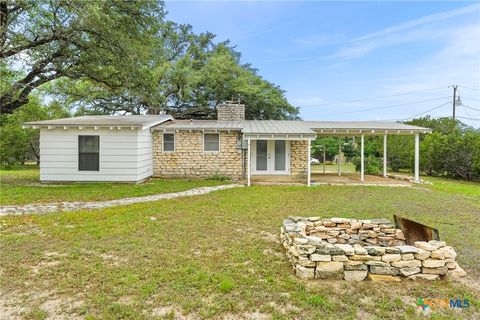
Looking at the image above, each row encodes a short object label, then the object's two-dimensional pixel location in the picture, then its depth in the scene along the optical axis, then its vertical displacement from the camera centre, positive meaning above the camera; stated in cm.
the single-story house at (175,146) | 1148 +39
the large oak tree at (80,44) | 933 +394
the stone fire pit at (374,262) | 357 -130
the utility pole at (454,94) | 2543 +550
